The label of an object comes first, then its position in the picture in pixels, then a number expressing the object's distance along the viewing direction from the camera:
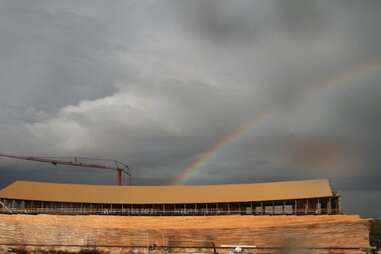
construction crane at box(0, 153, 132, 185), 118.79
